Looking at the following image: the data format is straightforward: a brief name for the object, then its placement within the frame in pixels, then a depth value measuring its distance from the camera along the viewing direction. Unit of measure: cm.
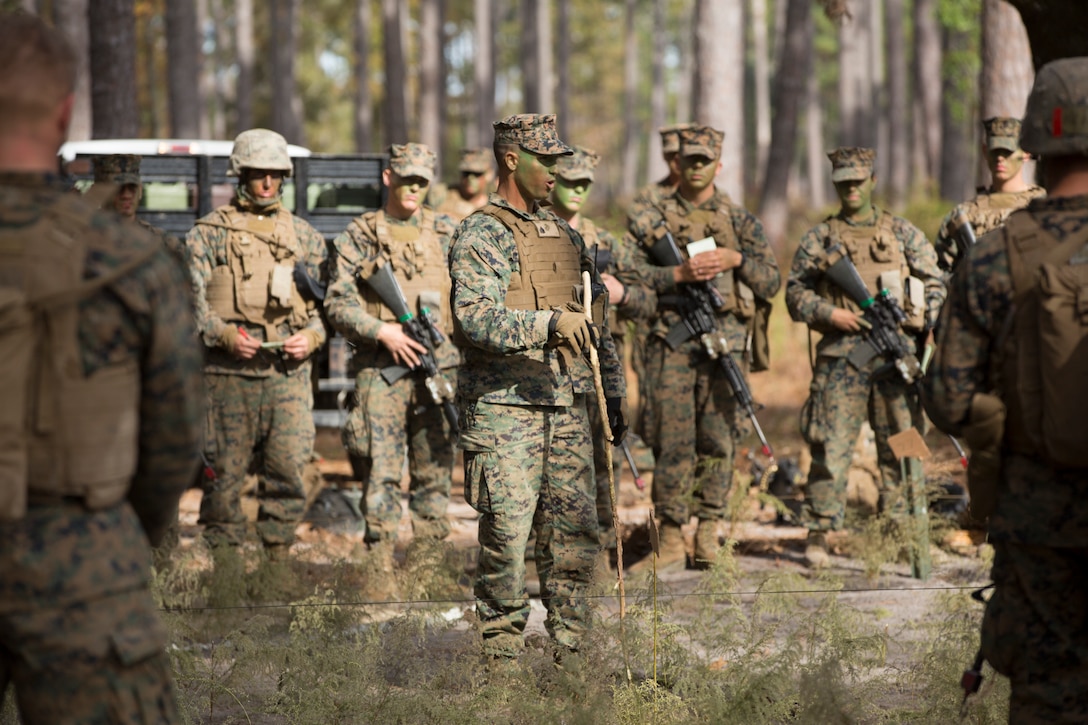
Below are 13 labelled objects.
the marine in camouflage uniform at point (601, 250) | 1485
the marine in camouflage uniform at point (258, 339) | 1412
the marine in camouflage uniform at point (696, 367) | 1572
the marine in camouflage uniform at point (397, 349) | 1467
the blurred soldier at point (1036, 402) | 674
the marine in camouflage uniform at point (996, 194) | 1576
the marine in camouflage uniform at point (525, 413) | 1043
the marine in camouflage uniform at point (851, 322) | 1540
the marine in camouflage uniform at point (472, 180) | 2144
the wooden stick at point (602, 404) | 989
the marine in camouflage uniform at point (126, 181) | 1307
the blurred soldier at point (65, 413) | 556
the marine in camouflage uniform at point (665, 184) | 1617
